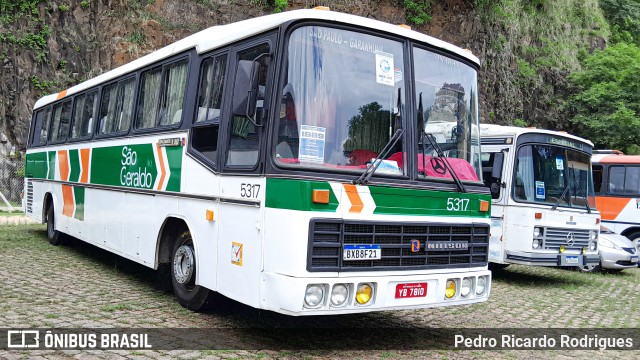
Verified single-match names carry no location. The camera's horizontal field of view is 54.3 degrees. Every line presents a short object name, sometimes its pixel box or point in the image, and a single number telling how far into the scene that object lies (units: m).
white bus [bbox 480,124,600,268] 11.57
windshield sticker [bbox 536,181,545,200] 11.71
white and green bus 5.53
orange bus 18.08
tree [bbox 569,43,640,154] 30.44
